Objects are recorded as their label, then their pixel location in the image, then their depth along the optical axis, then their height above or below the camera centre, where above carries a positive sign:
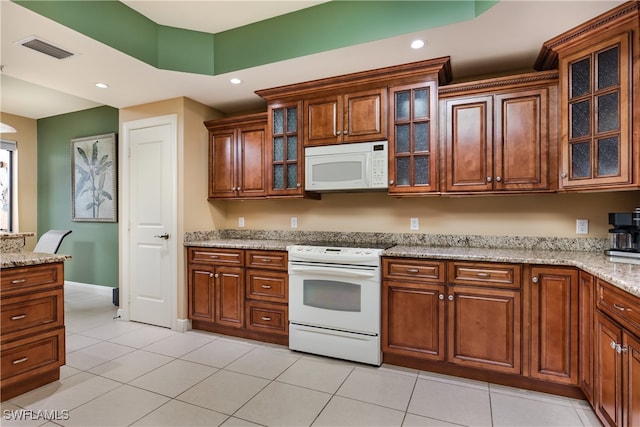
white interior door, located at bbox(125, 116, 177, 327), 3.54 -0.12
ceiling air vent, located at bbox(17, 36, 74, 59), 2.35 +1.20
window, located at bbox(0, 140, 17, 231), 5.15 +0.40
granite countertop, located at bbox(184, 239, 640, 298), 1.66 -0.32
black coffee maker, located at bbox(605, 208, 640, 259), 2.16 -0.17
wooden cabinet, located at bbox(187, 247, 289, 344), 3.07 -0.80
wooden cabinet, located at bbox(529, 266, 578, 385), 2.12 -0.74
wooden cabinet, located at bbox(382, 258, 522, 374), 2.30 -0.76
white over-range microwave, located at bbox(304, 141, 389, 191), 2.88 +0.39
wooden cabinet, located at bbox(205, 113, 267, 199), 3.54 +0.59
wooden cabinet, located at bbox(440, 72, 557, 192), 2.47 +0.59
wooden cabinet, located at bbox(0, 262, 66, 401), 2.11 -0.78
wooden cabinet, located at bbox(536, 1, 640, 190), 1.98 +0.70
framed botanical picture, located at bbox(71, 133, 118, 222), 4.55 +0.45
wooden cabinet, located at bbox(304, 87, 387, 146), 2.90 +0.84
